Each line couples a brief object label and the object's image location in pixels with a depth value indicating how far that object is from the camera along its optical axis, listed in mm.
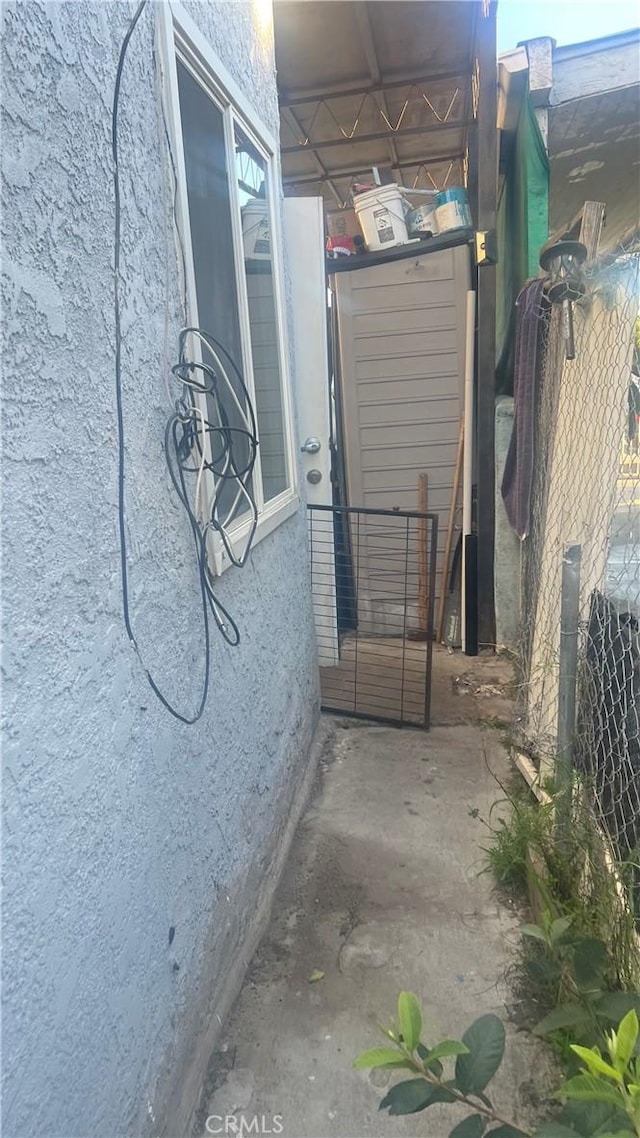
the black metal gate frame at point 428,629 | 3049
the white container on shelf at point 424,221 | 4207
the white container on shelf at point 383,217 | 4152
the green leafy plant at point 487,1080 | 874
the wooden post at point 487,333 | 3625
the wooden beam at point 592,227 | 2115
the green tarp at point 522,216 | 3643
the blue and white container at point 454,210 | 4066
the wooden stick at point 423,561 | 4273
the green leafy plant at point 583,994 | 1231
